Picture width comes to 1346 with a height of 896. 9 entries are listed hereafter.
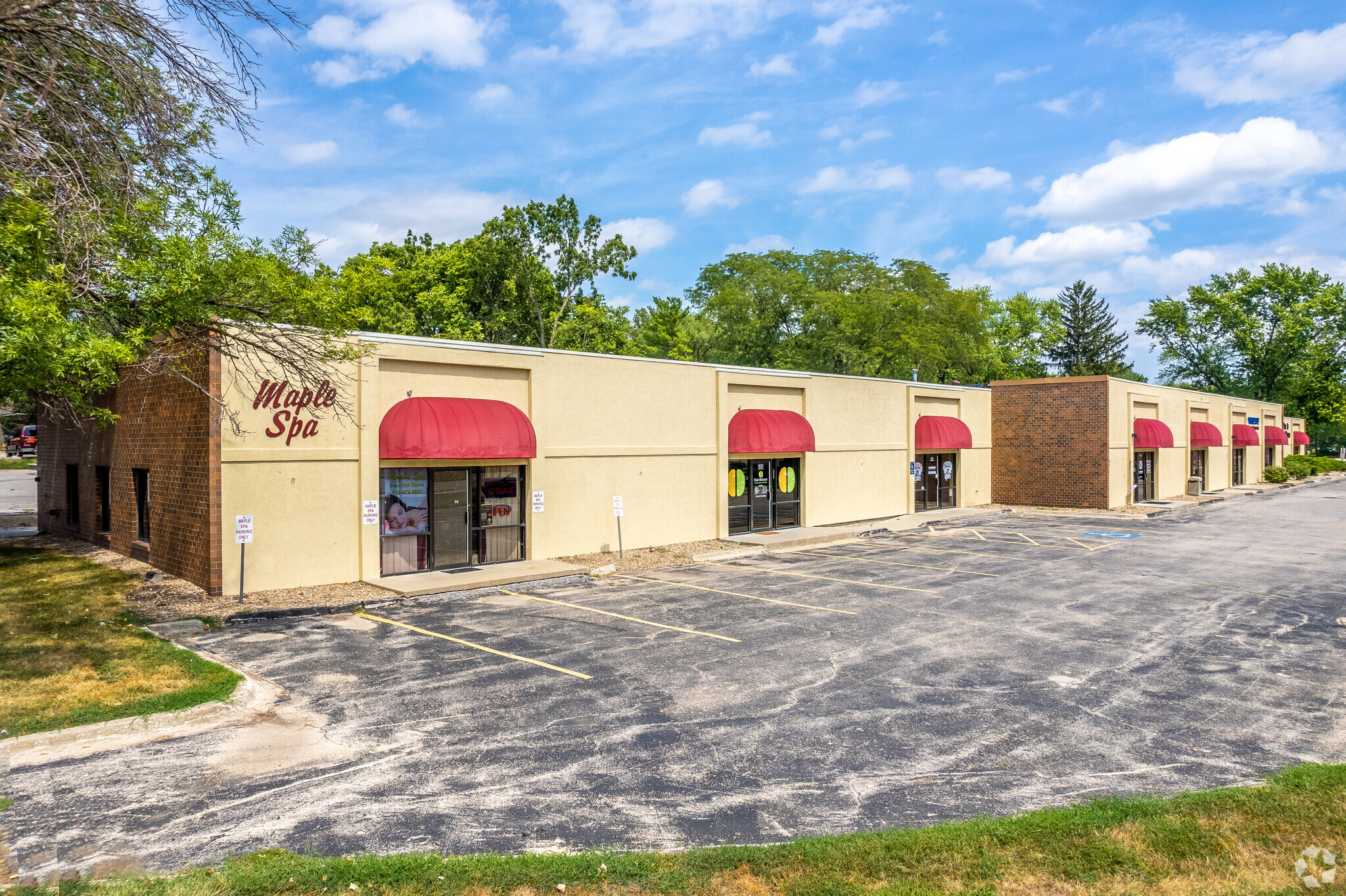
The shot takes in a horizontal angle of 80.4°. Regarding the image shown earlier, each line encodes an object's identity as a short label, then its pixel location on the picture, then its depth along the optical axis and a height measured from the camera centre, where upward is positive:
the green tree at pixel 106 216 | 9.41 +3.12
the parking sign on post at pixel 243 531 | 14.89 -1.71
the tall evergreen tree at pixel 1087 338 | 88.12 +10.88
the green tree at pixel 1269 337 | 82.31 +10.47
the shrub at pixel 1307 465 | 62.06 -2.61
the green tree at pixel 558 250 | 47.25 +11.39
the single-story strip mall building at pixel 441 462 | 16.08 -0.61
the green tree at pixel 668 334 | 66.88 +8.98
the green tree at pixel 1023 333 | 92.25 +11.98
